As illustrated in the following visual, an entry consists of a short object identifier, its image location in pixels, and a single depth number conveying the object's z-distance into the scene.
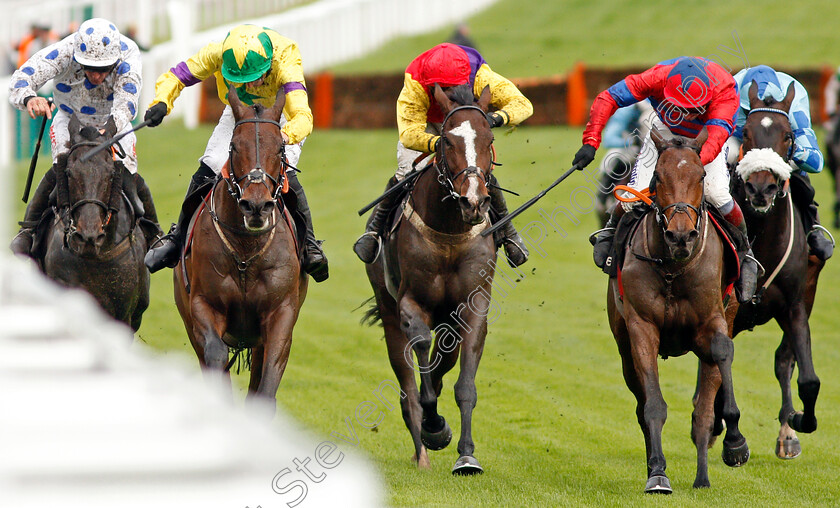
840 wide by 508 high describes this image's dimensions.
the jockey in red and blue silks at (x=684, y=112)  13.68
